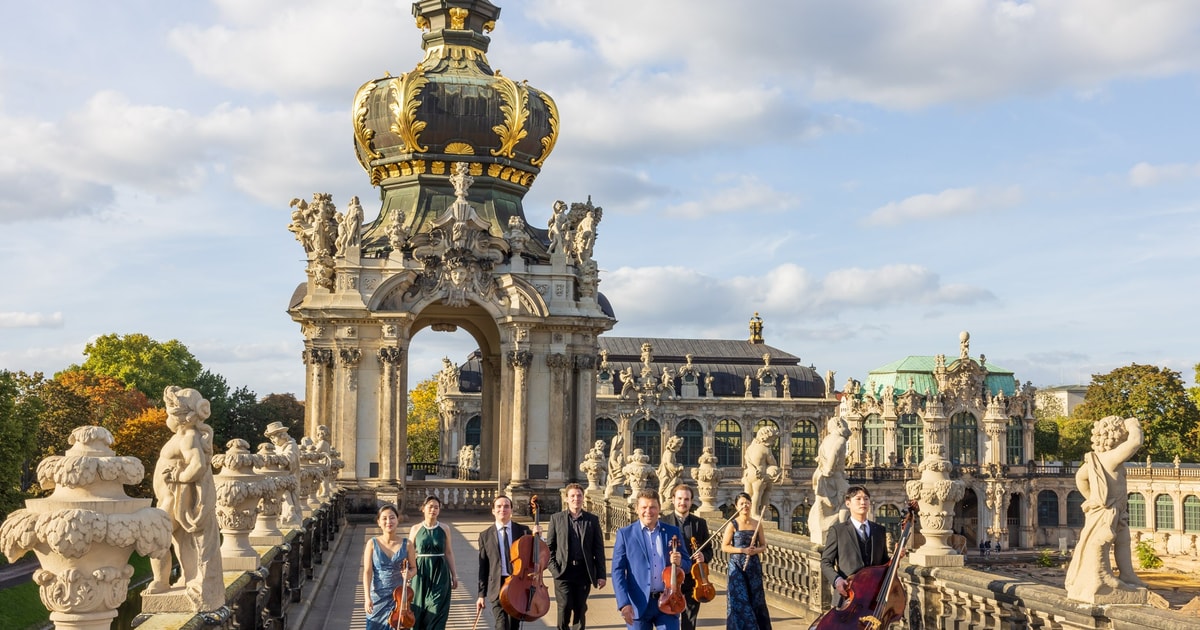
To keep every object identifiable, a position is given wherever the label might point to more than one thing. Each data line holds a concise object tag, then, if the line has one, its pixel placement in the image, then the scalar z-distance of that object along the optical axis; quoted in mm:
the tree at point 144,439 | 57156
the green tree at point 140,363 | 75625
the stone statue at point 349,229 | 33062
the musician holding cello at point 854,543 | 10398
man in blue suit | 10812
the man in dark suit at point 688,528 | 11516
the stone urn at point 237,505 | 11961
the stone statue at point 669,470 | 23250
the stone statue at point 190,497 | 9211
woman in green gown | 11148
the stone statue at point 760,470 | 16984
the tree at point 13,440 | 46125
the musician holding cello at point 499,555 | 11766
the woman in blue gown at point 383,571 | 10852
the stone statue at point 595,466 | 31609
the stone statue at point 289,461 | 15881
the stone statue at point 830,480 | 14484
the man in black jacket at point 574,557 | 11984
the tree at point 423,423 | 99500
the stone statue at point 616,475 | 28500
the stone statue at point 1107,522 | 10062
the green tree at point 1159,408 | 90312
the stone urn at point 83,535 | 6973
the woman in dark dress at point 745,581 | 11805
